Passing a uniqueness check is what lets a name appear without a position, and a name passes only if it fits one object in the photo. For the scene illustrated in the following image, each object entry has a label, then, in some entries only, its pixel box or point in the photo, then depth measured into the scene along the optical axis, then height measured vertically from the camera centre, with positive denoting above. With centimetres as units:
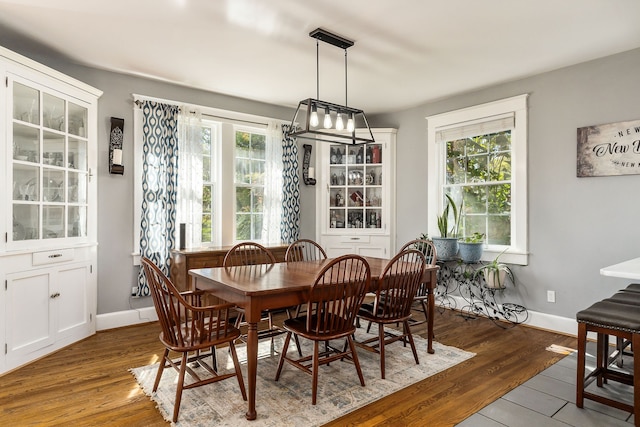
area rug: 226 -123
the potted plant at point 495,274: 408 -69
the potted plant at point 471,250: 435 -45
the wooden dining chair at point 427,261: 353 -57
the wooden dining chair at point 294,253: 387 -46
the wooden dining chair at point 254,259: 325 -52
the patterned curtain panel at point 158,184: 417 +30
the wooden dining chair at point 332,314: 243 -70
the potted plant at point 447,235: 452 -31
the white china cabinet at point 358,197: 554 +20
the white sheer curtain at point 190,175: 441 +42
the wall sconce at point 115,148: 396 +66
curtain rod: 414 +117
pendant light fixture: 303 +85
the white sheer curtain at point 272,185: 511 +35
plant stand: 425 -105
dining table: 226 -50
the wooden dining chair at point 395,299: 283 -68
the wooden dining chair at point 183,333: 221 -76
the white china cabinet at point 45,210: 294 +1
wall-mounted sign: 345 +58
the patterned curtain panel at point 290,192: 523 +26
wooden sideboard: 400 -54
